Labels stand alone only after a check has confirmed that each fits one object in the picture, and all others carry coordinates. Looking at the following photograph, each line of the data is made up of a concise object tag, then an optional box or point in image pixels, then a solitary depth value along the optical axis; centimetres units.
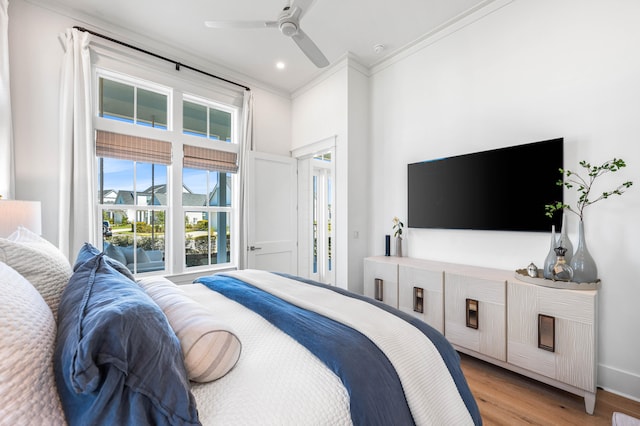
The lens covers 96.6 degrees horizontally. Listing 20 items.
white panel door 364
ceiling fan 190
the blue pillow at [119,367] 57
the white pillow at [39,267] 87
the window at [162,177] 299
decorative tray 184
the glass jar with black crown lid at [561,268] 192
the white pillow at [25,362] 48
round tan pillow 82
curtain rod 276
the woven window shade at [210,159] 342
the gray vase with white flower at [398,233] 318
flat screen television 221
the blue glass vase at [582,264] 191
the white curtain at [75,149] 255
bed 58
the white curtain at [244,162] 367
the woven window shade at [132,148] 286
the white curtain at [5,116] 220
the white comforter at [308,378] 75
